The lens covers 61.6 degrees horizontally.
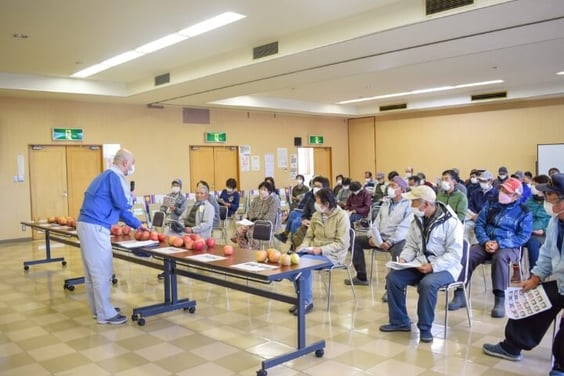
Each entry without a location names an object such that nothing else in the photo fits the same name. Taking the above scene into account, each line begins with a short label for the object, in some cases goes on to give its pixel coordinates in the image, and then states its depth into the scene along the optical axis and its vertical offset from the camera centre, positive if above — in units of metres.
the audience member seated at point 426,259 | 3.70 -0.77
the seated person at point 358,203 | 7.64 -0.59
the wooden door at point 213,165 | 12.11 +0.14
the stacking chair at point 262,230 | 5.57 -0.73
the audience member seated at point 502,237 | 4.27 -0.69
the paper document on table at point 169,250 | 4.10 -0.70
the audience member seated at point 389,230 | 5.12 -0.69
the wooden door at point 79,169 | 10.30 +0.09
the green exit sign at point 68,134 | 9.94 +0.85
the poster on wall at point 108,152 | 10.60 +0.47
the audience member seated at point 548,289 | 2.98 -0.83
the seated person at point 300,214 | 6.42 -0.69
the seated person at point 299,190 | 10.19 -0.49
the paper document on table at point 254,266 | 3.28 -0.69
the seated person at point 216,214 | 7.80 -0.75
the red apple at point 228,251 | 3.95 -0.68
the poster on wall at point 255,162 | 13.26 +0.21
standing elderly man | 4.25 -0.52
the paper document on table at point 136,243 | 4.37 -0.68
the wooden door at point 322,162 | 15.20 +0.19
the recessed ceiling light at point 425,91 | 10.89 +1.86
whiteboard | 11.84 +0.14
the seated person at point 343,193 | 10.04 -0.55
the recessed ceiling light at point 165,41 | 5.83 +1.85
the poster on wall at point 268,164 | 13.55 +0.14
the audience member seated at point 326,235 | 4.58 -0.67
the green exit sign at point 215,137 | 12.25 +0.88
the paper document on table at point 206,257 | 3.74 -0.70
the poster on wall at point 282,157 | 13.93 +0.35
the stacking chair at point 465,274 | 3.85 -0.92
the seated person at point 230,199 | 9.28 -0.58
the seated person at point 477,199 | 6.10 -0.50
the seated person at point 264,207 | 7.20 -0.59
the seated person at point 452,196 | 5.83 -0.40
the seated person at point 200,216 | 5.91 -0.59
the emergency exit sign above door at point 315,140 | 14.83 +0.88
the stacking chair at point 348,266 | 4.59 -0.95
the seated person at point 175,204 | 7.12 -0.50
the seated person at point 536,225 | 4.80 -0.71
